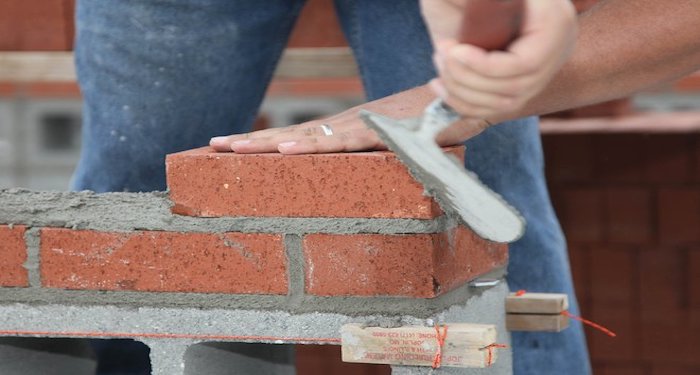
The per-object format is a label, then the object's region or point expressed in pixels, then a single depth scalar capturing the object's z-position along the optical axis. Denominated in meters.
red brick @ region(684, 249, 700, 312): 3.70
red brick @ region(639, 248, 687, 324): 3.71
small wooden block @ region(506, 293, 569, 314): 2.14
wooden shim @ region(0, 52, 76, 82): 3.41
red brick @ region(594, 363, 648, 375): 3.80
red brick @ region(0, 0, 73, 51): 3.54
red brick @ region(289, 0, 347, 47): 3.62
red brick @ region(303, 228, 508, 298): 1.82
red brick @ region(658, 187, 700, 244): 3.65
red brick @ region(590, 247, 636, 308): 3.76
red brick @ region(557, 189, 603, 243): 3.73
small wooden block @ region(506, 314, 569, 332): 2.14
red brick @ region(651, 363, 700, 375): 3.79
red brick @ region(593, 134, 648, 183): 3.67
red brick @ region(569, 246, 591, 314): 3.79
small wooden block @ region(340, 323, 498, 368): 1.77
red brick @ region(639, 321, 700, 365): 3.76
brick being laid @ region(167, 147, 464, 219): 1.81
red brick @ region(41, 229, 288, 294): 1.88
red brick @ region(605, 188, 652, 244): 3.70
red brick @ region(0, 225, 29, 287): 1.99
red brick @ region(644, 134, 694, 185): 3.64
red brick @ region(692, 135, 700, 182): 3.62
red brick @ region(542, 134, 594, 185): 3.69
